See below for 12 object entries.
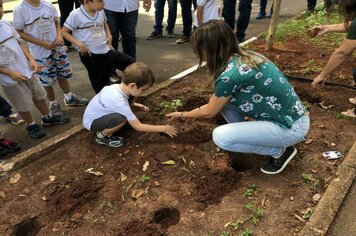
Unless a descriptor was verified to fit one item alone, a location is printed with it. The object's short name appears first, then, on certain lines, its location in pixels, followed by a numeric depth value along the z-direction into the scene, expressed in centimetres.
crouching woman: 267
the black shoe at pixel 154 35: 765
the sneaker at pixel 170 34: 769
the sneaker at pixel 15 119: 438
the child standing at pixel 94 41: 417
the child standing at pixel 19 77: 359
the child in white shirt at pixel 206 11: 588
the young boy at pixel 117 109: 329
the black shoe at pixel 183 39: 721
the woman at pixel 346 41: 345
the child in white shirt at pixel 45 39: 396
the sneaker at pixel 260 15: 893
